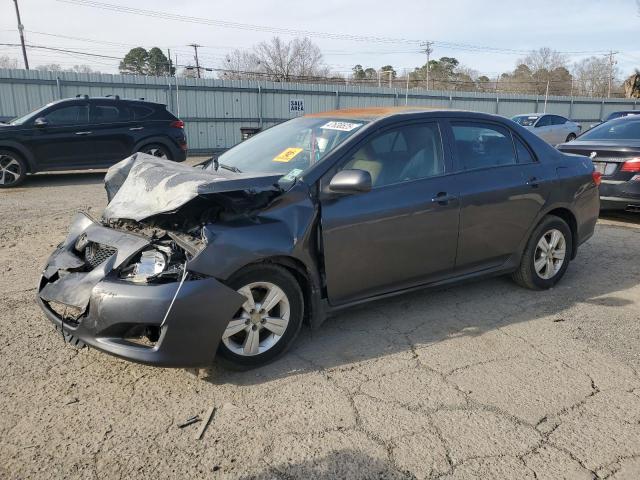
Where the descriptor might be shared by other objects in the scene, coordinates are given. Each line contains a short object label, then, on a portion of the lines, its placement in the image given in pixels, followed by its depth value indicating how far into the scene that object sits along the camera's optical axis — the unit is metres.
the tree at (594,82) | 54.78
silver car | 19.47
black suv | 9.90
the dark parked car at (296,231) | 2.90
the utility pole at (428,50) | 60.81
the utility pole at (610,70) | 51.69
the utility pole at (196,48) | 53.40
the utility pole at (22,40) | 37.13
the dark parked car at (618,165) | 7.04
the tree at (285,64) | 52.81
